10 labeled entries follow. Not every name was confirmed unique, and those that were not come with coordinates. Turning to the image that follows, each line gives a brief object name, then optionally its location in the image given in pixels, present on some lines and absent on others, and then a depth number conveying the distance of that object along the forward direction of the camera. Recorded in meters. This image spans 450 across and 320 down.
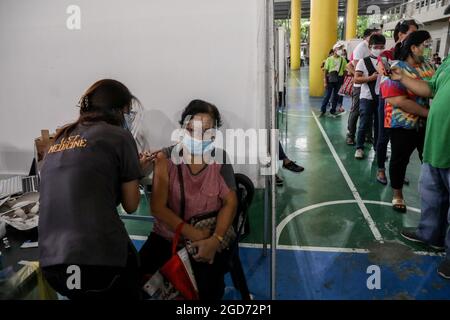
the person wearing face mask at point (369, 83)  4.18
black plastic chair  1.90
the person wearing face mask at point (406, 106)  2.70
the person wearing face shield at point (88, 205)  1.29
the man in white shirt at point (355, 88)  4.62
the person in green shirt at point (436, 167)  2.17
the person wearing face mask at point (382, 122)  3.35
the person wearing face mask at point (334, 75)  7.23
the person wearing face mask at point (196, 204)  1.74
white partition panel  3.44
